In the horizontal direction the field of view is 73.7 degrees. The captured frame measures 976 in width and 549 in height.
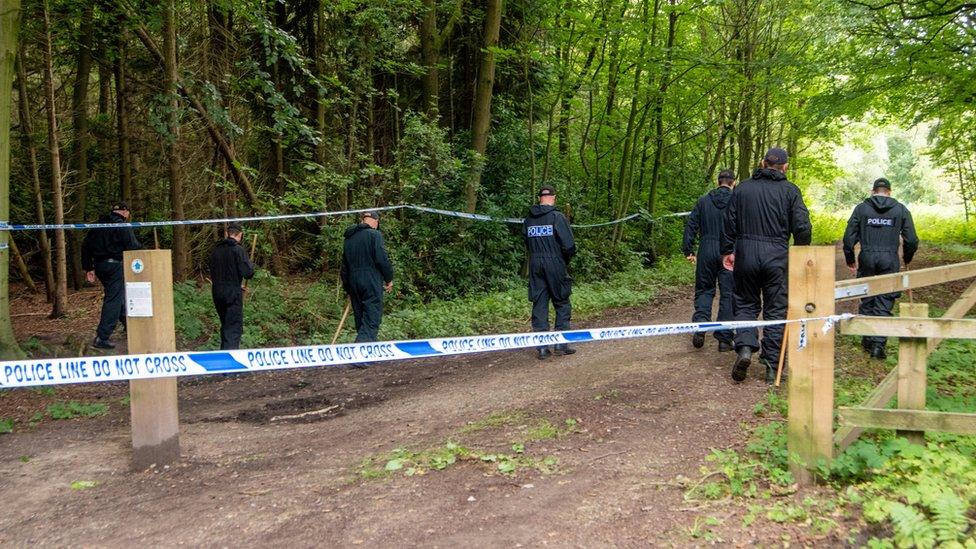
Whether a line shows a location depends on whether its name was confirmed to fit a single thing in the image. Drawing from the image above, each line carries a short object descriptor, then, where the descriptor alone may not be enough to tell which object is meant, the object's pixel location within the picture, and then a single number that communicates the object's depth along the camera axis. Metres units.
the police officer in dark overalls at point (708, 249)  7.92
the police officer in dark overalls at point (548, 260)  7.98
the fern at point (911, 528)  2.98
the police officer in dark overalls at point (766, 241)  6.13
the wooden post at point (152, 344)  4.39
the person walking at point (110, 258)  9.34
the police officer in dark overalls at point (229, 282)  8.24
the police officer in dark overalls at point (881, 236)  7.93
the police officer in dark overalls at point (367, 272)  8.41
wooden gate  3.75
